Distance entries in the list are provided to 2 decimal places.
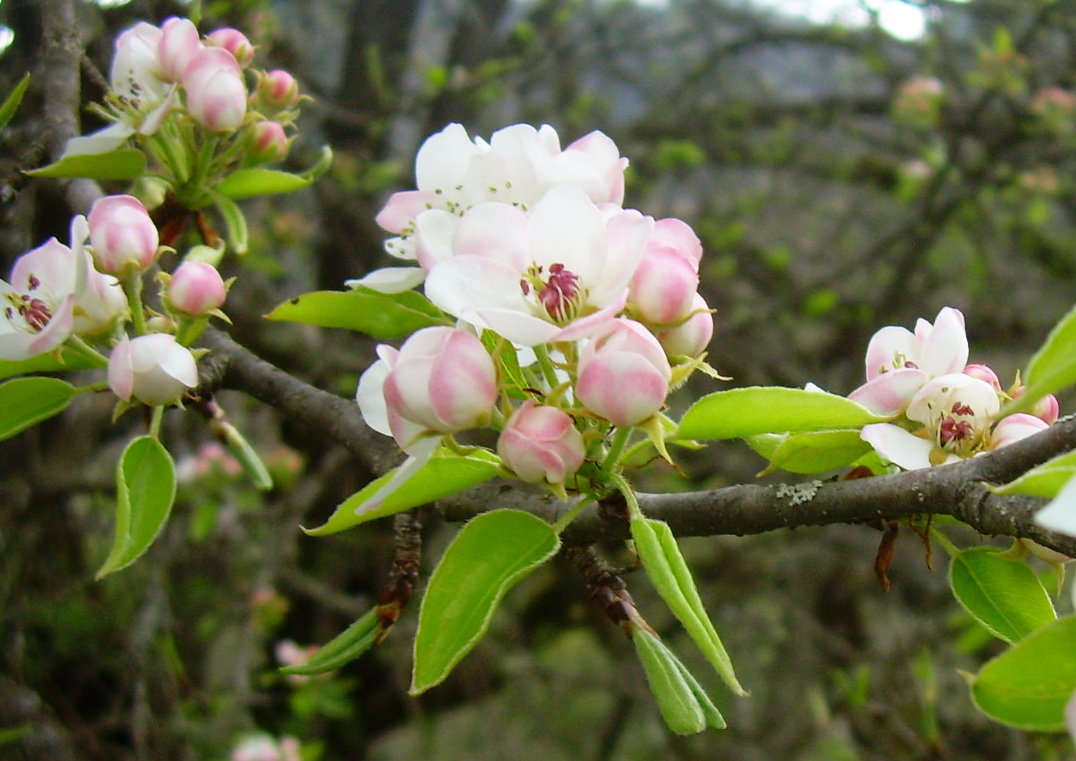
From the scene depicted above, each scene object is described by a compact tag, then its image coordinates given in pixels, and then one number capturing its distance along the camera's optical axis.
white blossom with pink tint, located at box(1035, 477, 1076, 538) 0.15
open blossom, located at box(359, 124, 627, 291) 0.23
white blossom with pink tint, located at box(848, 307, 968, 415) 0.22
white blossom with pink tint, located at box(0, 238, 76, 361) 0.24
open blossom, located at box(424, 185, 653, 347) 0.21
